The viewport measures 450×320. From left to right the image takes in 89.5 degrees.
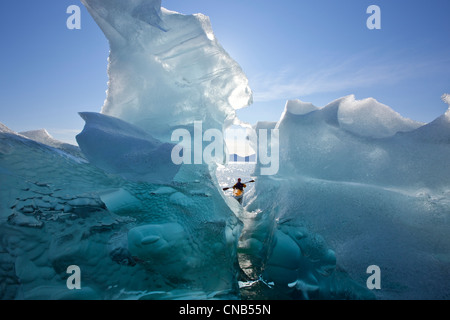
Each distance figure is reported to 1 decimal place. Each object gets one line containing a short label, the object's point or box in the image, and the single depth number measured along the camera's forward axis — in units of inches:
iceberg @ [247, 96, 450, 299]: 86.4
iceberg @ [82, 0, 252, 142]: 141.6
